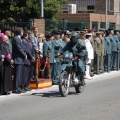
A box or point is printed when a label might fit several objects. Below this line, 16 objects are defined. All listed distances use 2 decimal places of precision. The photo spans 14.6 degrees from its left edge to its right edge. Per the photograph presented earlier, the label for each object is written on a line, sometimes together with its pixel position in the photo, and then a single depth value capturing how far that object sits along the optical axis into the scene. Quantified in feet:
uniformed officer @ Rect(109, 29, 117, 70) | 71.61
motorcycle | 44.37
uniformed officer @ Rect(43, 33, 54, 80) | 54.54
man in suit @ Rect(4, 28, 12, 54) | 47.54
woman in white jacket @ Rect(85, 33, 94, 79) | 61.82
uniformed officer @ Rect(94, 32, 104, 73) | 66.64
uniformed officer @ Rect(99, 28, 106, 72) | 67.83
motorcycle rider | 45.96
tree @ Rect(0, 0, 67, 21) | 98.12
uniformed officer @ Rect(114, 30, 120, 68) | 73.05
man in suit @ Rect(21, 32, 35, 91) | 47.75
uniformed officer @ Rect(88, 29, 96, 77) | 65.46
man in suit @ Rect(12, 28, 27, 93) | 46.70
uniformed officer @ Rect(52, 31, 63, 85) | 56.08
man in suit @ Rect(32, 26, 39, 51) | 51.88
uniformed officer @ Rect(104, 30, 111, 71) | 69.92
